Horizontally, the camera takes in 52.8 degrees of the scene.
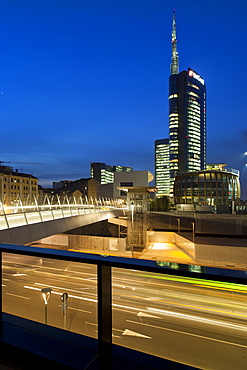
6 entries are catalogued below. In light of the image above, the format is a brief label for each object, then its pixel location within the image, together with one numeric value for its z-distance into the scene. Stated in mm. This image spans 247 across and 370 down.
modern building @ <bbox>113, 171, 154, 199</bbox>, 67500
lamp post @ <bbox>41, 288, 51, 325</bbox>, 3914
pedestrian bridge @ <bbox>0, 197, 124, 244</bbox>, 12859
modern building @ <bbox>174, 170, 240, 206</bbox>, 89875
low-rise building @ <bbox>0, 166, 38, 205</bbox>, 77750
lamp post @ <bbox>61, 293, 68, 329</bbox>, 4179
